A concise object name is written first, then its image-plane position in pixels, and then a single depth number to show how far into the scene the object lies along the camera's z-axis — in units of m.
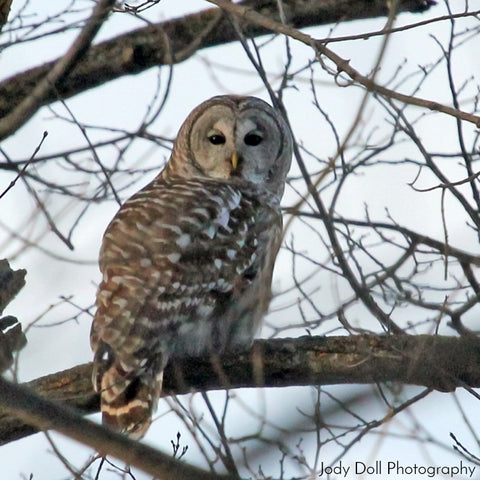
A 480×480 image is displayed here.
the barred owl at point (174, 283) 9.84
